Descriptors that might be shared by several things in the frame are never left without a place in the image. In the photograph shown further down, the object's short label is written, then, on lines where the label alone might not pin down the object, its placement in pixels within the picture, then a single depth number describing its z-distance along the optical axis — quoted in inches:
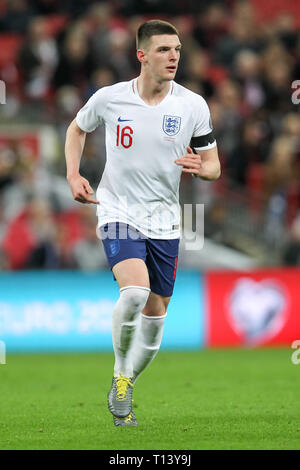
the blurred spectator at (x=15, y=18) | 727.7
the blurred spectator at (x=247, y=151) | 613.6
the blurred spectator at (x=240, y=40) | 693.9
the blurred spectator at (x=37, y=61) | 652.7
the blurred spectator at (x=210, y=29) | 718.5
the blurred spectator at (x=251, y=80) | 659.4
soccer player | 267.1
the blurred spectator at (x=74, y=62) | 654.5
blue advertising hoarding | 528.4
